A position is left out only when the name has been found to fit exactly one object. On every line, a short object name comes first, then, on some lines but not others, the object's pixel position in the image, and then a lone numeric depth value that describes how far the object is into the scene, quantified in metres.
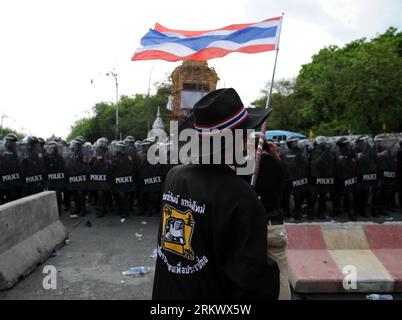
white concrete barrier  4.83
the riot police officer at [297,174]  9.14
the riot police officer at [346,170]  9.19
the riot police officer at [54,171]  9.95
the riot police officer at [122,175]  9.57
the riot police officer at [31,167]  9.70
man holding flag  1.66
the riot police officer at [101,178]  9.64
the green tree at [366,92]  26.44
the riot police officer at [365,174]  9.34
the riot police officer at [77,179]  9.78
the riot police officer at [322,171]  9.14
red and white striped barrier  4.72
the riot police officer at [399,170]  9.66
